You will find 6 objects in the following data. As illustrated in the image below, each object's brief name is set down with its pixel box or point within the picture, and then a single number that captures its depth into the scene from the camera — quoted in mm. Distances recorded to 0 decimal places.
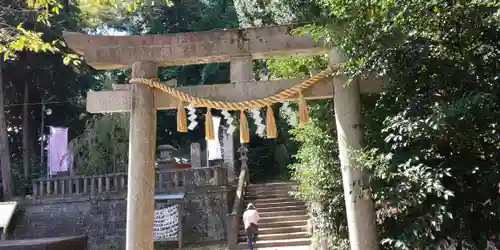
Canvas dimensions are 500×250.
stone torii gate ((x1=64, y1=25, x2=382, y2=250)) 5262
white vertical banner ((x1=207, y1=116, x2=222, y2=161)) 16138
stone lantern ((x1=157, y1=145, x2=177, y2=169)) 15742
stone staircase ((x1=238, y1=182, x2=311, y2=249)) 11547
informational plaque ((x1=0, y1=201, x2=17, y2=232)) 11273
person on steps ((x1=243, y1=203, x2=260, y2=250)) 10367
